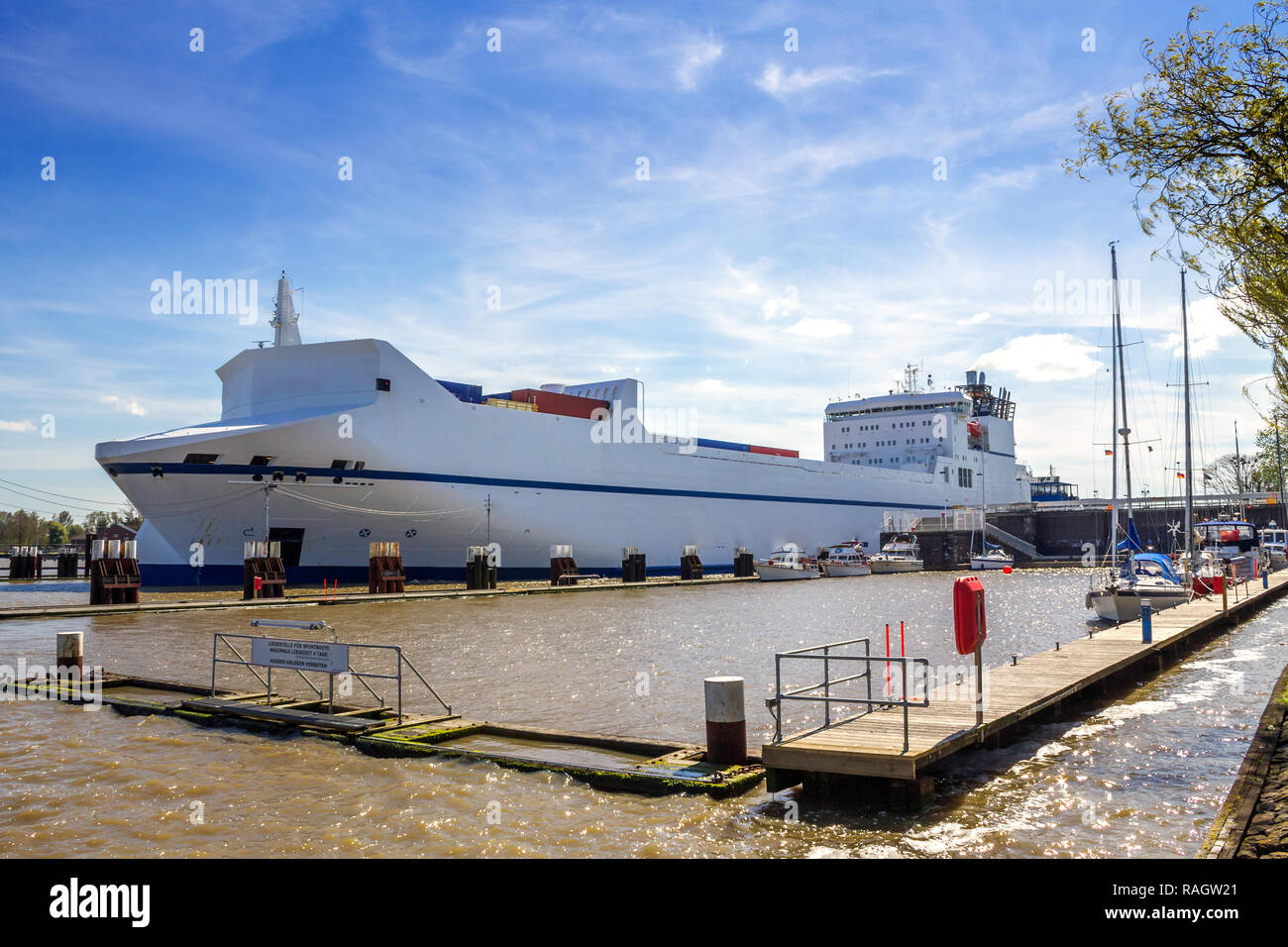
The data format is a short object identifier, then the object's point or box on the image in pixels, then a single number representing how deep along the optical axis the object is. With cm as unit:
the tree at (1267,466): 6582
